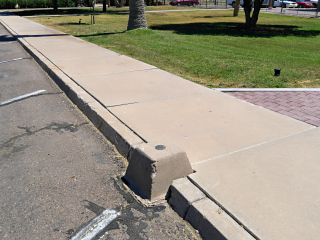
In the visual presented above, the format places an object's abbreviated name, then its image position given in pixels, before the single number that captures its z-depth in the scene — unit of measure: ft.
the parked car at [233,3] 128.89
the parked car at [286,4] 137.37
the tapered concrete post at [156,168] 8.70
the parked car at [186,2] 139.33
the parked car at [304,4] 139.81
